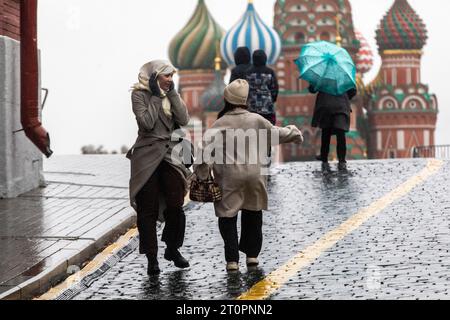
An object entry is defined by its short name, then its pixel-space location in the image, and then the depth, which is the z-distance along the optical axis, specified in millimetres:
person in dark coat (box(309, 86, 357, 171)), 19328
